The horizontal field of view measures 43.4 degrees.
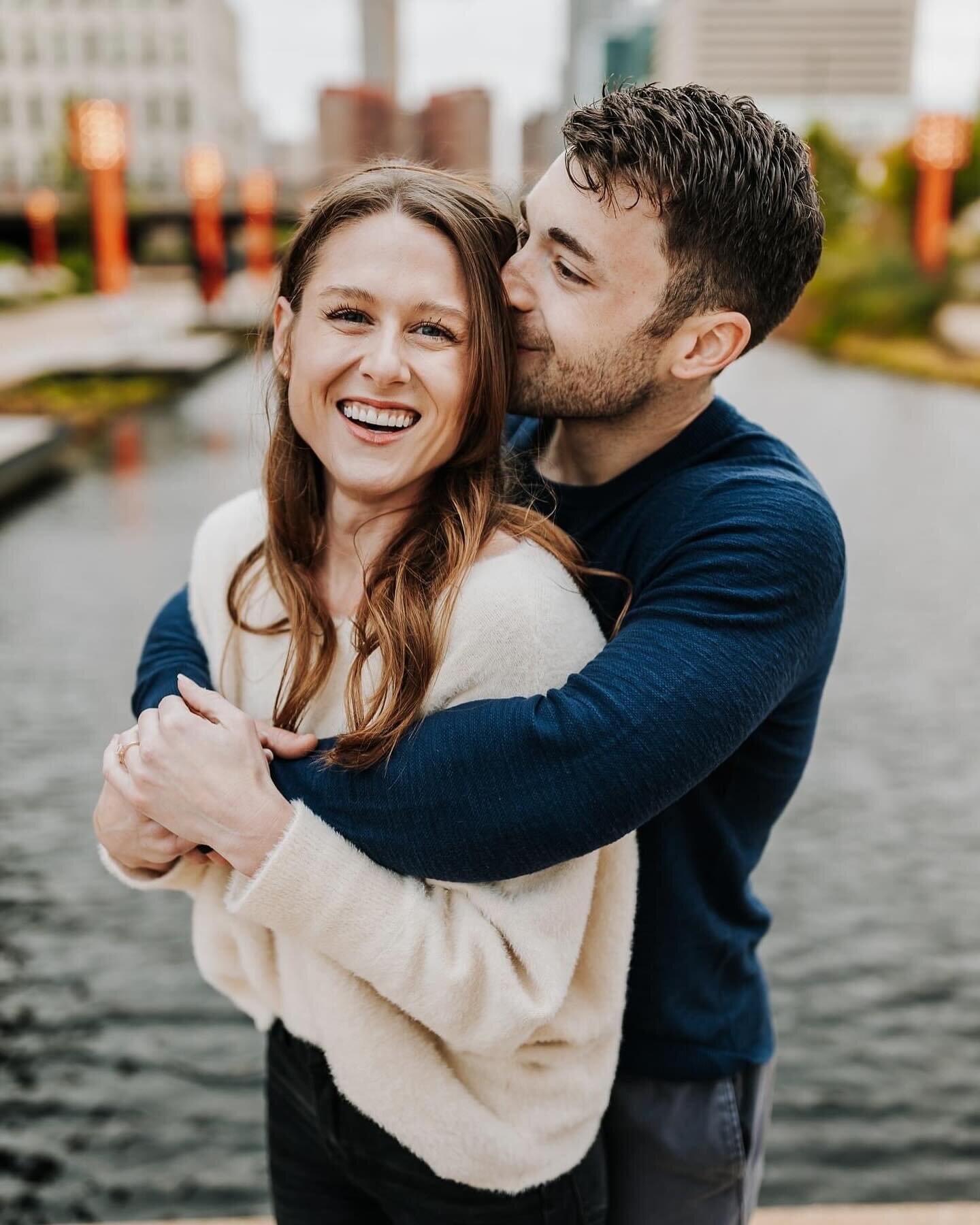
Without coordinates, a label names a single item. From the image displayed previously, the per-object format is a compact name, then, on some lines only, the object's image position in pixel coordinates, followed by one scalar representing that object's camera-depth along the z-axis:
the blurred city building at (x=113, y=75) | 71.94
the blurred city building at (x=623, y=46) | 159.88
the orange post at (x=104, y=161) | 20.23
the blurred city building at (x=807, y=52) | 123.69
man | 1.23
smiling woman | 1.29
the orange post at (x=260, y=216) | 39.22
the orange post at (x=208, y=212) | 32.19
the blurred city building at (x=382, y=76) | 175.82
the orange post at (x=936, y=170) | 26.34
